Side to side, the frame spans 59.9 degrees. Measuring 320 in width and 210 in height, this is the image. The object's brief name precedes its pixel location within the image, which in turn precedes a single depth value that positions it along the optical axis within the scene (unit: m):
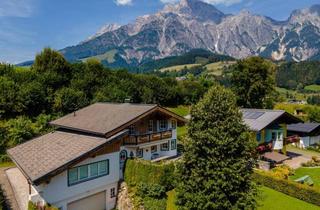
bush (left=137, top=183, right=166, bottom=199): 24.73
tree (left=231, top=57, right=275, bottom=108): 64.56
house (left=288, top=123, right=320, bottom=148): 55.00
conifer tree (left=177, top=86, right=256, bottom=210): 16.28
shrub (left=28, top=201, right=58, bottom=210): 19.81
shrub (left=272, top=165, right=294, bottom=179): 30.47
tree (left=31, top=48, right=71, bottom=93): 59.30
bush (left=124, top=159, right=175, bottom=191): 25.75
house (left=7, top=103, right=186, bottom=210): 21.88
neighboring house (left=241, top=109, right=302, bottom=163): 38.31
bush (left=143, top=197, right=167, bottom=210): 23.56
